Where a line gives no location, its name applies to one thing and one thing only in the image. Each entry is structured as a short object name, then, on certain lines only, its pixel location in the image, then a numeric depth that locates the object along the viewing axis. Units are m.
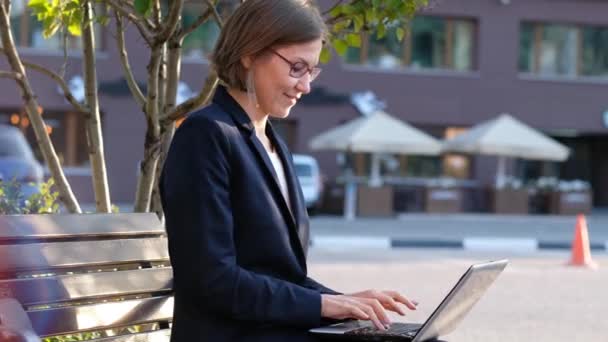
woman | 2.74
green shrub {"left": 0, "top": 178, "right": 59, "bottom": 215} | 5.23
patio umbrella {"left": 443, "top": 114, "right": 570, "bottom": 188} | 26.06
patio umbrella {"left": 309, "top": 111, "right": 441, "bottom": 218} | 25.17
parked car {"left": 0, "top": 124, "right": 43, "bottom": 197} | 13.64
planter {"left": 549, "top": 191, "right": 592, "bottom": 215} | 27.86
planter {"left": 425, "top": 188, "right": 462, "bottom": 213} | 27.70
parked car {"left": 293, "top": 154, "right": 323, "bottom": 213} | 24.03
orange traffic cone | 14.28
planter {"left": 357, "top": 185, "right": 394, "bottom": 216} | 26.16
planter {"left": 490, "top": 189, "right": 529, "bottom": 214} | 27.66
